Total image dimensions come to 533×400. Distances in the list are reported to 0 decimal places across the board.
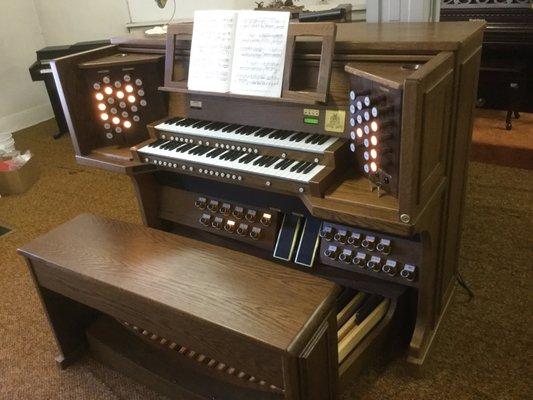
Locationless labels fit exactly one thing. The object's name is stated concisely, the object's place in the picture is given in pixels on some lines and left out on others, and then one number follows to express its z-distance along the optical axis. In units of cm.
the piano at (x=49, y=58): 401
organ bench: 121
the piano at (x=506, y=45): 297
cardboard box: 336
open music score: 158
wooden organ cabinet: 126
